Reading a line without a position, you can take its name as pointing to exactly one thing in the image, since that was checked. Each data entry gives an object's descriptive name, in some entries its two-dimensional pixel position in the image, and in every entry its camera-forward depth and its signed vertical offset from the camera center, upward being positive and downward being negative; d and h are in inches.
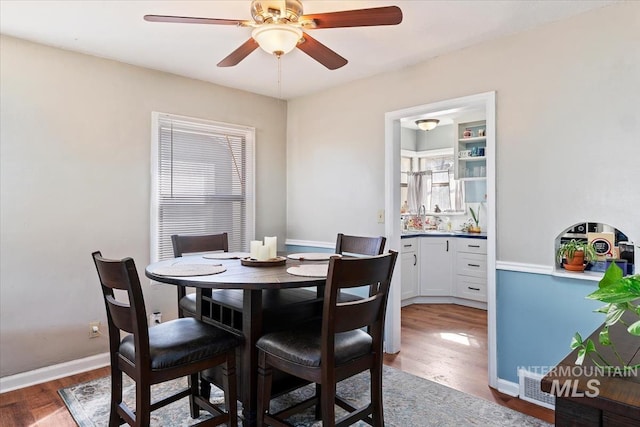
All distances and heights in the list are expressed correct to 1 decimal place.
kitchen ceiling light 204.7 +47.7
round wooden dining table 68.1 -18.7
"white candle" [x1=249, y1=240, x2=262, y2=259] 89.2 -8.1
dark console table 25.3 -12.3
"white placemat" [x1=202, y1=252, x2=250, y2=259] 100.7 -11.4
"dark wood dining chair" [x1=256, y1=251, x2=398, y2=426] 62.4 -23.2
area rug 86.4 -46.3
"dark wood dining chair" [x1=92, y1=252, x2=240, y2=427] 62.7 -23.9
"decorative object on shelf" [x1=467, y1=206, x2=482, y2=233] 203.6 -3.9
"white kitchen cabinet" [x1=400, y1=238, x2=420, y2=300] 183.0 -26.2
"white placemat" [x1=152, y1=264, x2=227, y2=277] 73.7 -11.5
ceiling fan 67.9 +34.9
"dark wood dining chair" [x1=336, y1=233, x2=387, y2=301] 100.7 -8.9
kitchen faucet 230.9 +0.0
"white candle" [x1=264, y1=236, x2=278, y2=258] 89.7 -7.5
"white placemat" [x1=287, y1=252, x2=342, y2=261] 95.7 -11.0
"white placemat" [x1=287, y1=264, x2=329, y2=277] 74.0 -11.5
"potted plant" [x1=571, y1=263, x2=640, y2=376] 27.8 -7.0
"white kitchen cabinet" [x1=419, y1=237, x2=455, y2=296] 191.9 -28.8
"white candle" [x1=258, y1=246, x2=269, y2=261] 88.4 -9.4
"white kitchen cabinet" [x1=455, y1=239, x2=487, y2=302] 180.4 -26.5
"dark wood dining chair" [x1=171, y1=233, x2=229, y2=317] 96.5 -10.0
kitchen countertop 185.1 -10.1
